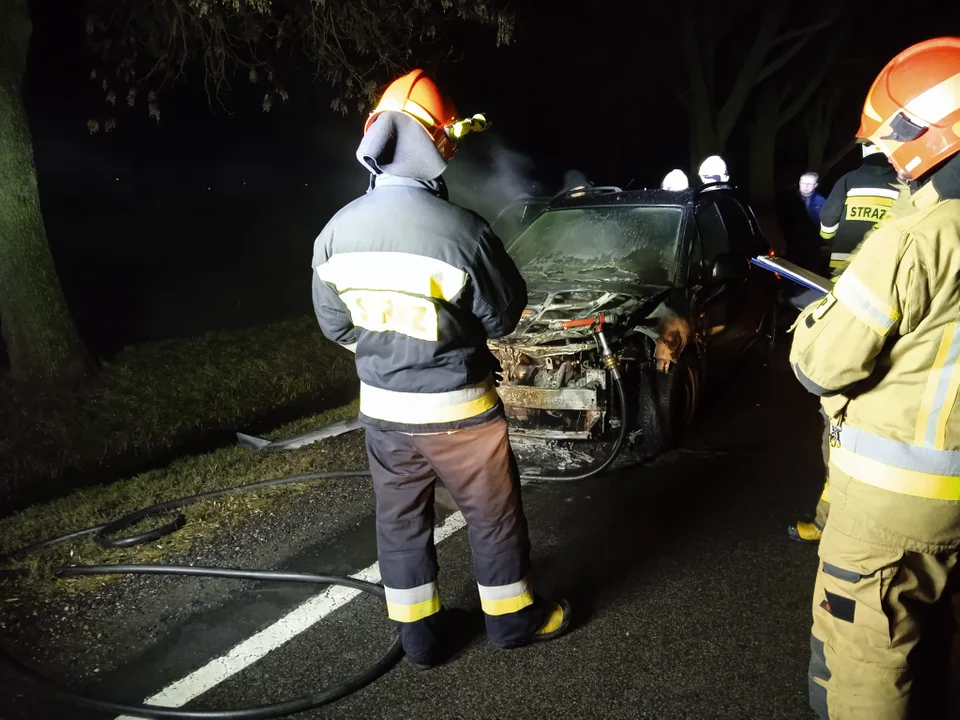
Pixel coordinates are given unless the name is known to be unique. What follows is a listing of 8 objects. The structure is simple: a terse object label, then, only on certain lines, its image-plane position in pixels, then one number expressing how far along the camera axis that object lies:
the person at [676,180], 7.30
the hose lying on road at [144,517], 3.87
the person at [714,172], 8.01
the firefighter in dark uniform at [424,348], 2.55
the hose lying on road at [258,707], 2.63
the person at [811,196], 8.30
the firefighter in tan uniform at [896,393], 1.88
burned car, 4.69
